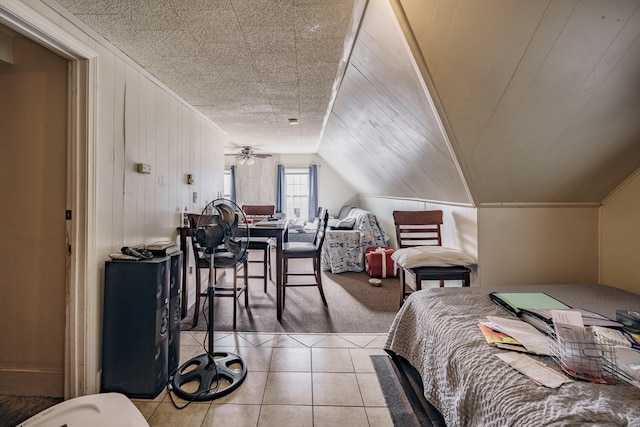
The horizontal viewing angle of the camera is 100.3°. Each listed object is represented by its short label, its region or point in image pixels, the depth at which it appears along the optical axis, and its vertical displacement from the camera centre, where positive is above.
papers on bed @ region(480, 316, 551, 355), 0.99 -0.49
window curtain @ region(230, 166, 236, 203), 6.73 +0.79
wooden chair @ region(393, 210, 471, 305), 2.61 -0.17
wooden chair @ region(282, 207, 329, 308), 2.71 -0.40
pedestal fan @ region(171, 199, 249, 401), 1.60 -1.00
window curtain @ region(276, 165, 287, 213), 6.70 +0.58
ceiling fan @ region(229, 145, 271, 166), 5.48 +1.22
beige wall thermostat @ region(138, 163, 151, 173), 2.00 +0.33
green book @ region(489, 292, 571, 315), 1.31 -0.45
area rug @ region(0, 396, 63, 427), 1.42 -1.10
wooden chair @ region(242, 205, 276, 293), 3.85 +0.00
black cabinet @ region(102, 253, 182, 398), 1.55 -0.69
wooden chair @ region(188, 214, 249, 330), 2.39 -0.58
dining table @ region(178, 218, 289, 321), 2.40 -0.27
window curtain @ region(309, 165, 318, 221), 6.72 +0.56
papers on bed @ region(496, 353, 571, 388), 0.82 -0.51
